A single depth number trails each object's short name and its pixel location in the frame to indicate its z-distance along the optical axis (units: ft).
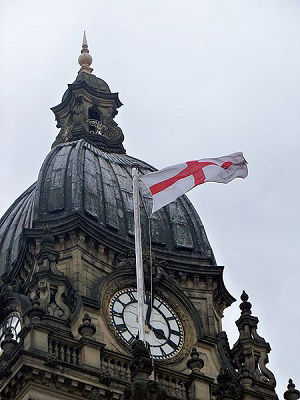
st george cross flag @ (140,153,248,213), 148.87
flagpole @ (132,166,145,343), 135.23
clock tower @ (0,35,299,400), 151.74
